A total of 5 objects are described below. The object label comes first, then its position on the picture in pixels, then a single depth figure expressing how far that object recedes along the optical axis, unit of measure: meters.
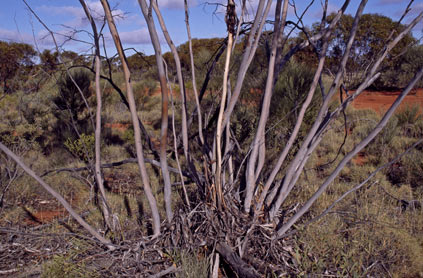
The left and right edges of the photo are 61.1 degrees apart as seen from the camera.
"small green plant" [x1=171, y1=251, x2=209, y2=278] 2.46
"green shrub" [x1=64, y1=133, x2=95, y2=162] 6.20
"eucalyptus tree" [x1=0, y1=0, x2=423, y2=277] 2.55
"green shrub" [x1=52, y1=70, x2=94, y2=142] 8.02
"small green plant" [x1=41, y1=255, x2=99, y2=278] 2.51
